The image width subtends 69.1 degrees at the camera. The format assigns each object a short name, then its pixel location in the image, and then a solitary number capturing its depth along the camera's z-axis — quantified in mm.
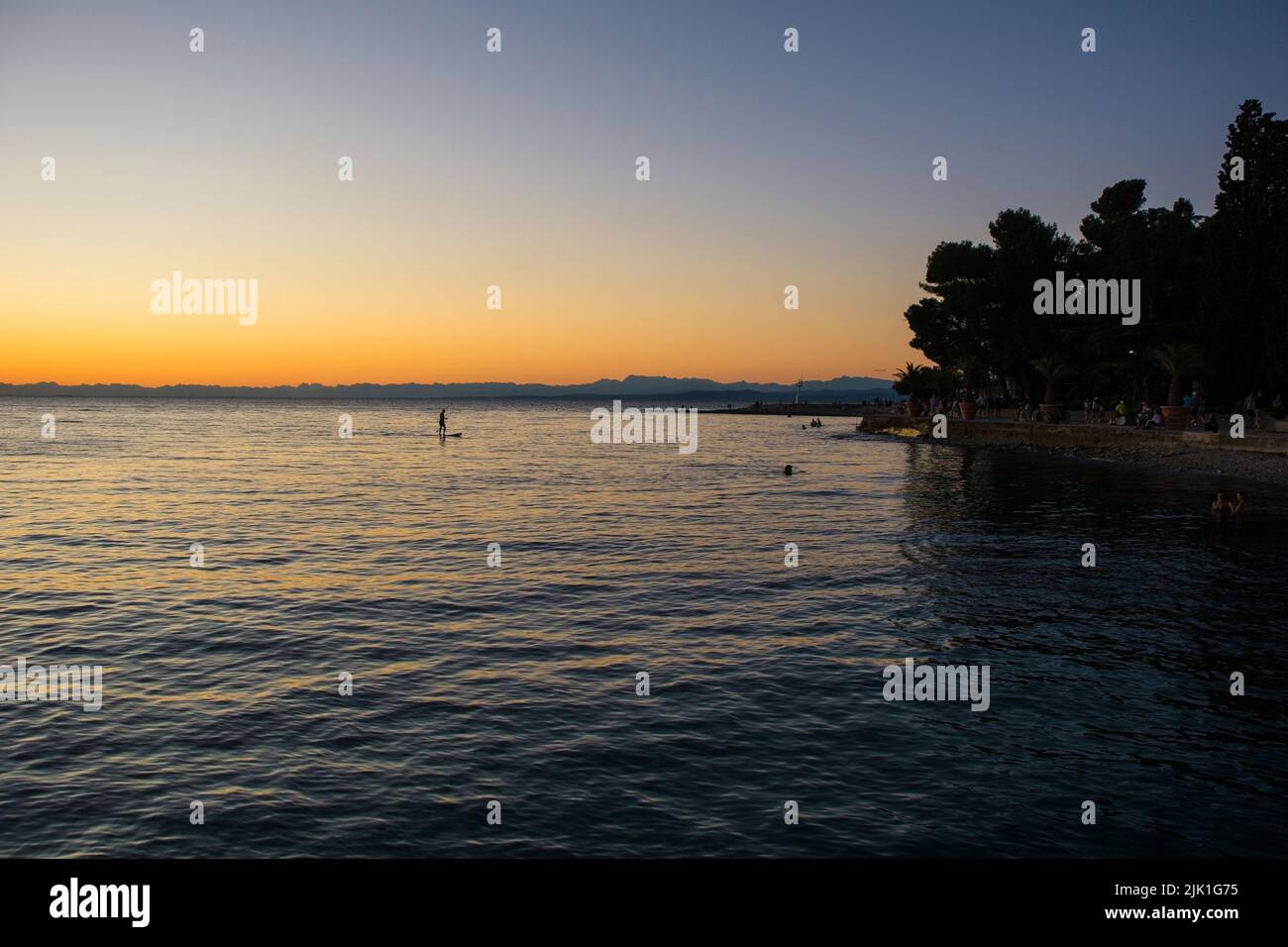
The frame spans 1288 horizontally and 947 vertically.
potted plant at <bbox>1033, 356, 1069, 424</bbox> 71938
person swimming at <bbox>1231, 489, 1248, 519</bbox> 31688
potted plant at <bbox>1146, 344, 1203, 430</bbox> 55906
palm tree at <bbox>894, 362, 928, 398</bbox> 115750
